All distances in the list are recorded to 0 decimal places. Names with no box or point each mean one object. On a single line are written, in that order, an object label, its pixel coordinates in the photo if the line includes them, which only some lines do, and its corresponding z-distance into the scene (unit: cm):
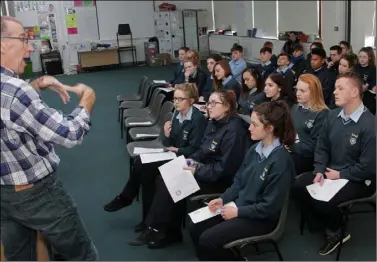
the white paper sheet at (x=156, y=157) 320
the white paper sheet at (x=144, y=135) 428
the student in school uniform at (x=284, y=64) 577
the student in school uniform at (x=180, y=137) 326
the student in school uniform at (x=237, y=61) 645
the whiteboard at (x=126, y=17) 1251
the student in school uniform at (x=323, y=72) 507
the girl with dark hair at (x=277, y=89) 387
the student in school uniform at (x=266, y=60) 652
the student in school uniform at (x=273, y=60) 691
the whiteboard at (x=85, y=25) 1215
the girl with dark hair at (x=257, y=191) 230
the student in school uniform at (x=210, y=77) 534
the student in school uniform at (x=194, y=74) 554
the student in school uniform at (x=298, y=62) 650
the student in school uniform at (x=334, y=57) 566
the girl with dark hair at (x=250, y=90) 429
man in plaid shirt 162
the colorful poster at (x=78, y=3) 1205
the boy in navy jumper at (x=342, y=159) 268
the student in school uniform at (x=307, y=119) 323
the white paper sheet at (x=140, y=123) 472
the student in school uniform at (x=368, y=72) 505
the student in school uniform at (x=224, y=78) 493
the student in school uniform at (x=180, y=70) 615
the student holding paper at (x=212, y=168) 287
